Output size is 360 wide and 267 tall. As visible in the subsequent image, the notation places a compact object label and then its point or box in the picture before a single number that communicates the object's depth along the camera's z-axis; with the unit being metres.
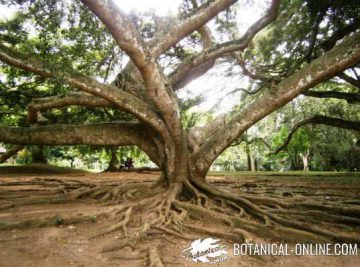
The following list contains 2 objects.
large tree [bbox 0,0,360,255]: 5.27
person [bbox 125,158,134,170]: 24.03
